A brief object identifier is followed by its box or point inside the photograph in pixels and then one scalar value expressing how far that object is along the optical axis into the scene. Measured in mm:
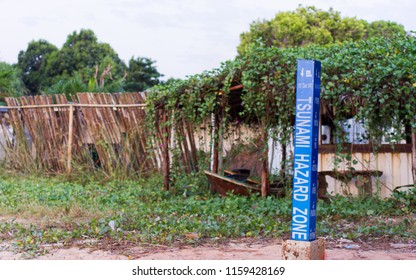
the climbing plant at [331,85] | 8492
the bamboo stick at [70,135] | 13570
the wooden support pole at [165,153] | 11156
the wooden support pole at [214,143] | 10742
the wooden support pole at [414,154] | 9062
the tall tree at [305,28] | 32312
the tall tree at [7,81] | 18047
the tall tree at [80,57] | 34844
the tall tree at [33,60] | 36000
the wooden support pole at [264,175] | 9927
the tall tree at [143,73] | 31156
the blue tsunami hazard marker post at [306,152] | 4293
